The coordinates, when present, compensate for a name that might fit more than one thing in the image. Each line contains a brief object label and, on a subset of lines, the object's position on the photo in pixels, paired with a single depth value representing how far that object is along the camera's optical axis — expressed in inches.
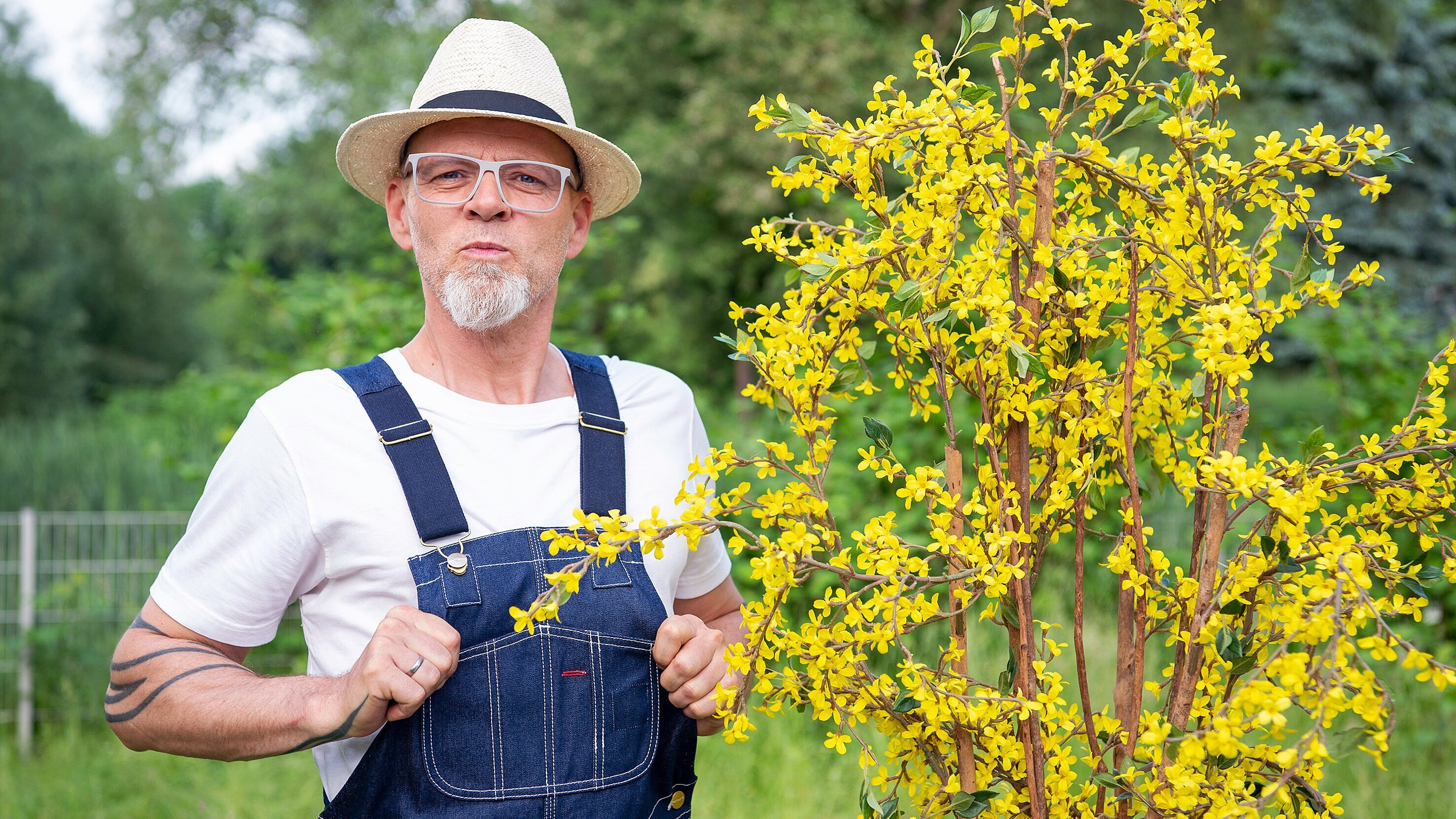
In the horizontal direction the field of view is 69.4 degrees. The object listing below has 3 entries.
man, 56.2
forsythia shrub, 43.6
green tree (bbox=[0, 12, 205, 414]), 599.5
